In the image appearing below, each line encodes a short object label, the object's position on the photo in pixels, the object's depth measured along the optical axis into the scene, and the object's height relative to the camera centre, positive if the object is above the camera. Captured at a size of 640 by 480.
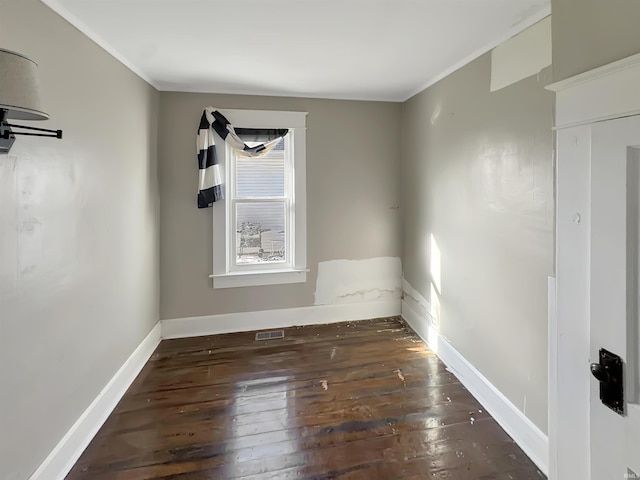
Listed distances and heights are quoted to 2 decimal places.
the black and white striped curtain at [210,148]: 3.32 +0.85
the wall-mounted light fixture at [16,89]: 1.21 +0.52
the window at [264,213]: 3.49 +0.25
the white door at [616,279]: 0.88 -0.11
